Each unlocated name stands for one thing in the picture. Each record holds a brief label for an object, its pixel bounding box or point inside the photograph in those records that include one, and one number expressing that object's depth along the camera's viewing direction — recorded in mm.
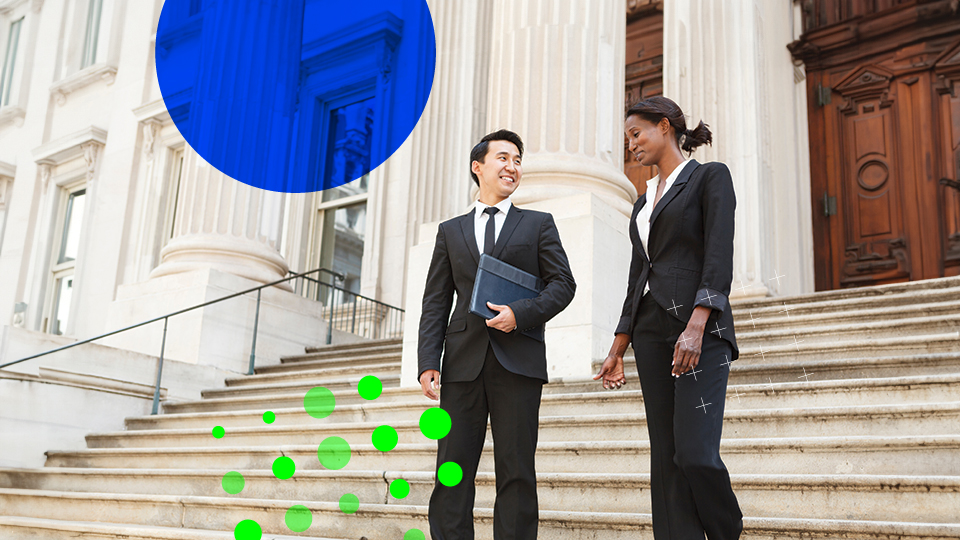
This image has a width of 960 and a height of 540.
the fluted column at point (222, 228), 11148
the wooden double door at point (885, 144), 10125
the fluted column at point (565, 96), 7273
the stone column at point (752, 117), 10312
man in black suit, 3316
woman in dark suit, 2863
